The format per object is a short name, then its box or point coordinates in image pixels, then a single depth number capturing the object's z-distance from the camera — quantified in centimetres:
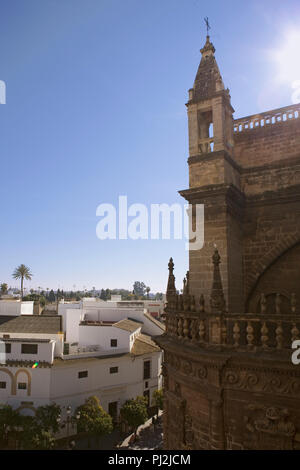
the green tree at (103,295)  13769
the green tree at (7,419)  2453
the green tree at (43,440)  2247
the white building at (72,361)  2664
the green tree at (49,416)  2433
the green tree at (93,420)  2480
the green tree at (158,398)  3094
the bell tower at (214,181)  914
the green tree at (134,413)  2716
